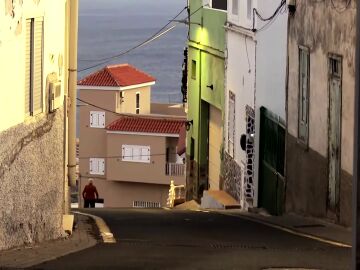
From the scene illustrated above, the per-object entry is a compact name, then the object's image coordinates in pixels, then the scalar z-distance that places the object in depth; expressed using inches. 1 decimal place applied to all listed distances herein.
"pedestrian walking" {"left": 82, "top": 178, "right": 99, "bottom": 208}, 1563.7
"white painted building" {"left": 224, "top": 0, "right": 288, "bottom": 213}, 946.7
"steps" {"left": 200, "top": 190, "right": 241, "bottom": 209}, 1141.8
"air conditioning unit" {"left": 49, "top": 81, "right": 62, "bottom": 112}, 593.6
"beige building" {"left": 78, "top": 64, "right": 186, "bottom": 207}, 2556.6
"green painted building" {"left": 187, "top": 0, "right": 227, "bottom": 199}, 1299.8
